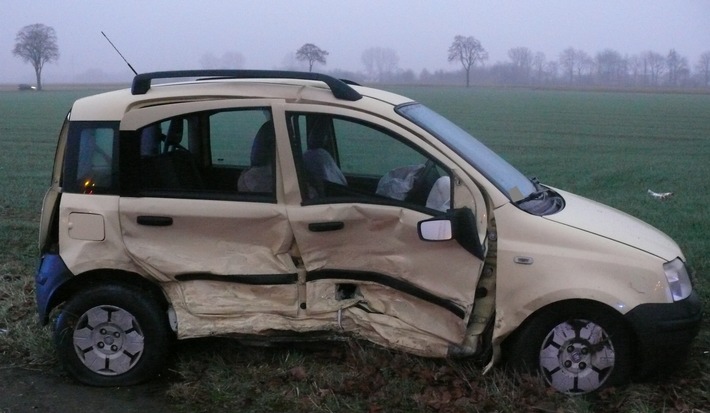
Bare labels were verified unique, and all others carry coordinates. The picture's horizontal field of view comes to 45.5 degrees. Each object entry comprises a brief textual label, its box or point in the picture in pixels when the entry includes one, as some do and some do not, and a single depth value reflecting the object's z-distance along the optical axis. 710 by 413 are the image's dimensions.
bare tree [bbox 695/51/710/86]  120.38
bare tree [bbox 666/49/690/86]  125.00
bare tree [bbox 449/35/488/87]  119.00
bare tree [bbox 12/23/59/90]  103.50
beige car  4.54
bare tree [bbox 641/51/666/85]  128.12
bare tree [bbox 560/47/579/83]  137.88
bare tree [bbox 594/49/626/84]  136.25
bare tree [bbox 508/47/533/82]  136.50
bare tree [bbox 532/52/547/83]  138.12
